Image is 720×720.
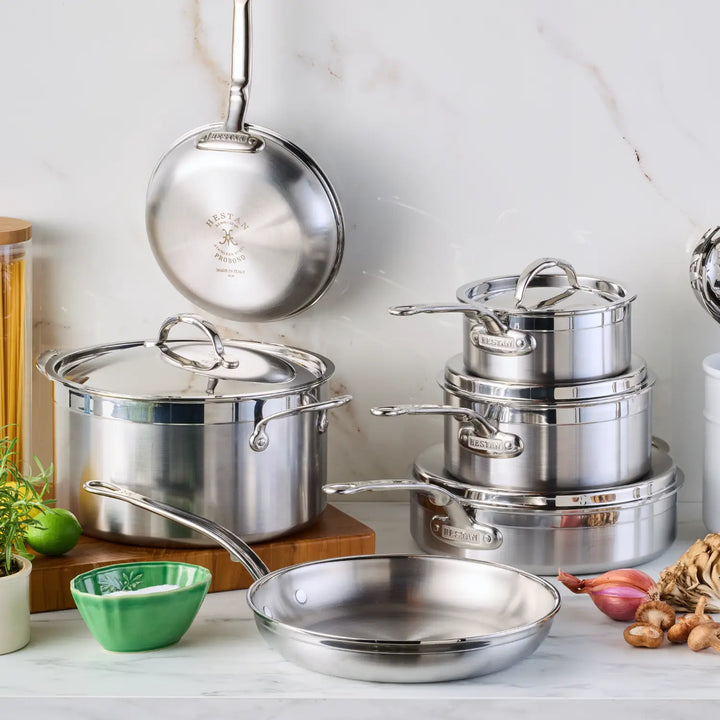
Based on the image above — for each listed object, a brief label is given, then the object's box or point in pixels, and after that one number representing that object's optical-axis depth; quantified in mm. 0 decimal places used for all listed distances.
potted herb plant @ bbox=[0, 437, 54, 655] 2692
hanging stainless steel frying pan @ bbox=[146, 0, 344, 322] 3029
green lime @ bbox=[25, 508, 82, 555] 2797
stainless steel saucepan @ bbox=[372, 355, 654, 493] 2866
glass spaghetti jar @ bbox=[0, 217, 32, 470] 2991
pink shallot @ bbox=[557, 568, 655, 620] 2767
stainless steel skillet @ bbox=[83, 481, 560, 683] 2723
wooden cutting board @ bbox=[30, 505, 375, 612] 2799
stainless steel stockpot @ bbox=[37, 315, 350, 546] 2825
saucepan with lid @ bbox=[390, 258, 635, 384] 2861
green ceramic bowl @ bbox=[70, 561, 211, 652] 2682
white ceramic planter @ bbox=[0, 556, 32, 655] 2686
